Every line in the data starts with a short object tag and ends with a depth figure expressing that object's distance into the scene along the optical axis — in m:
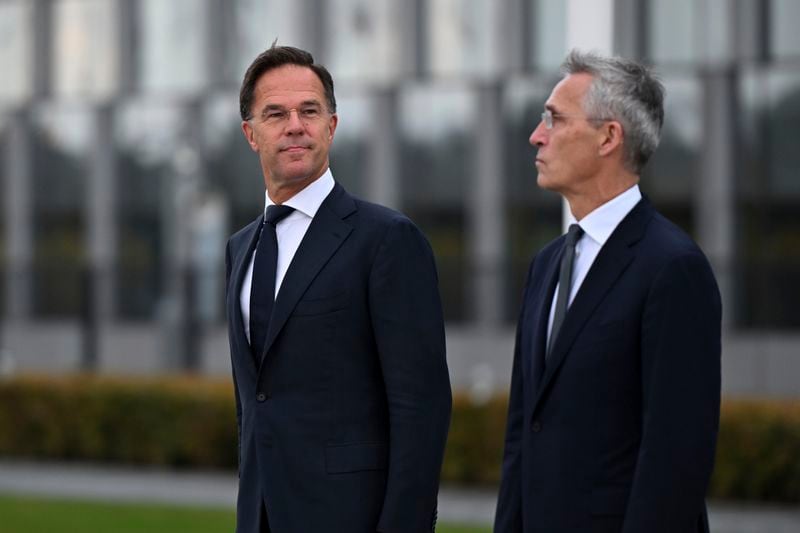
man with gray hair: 6.49
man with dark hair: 7.30
